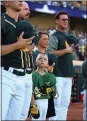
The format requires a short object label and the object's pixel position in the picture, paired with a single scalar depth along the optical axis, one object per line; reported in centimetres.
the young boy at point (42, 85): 824
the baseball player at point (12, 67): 552
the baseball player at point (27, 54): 586
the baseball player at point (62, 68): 924
